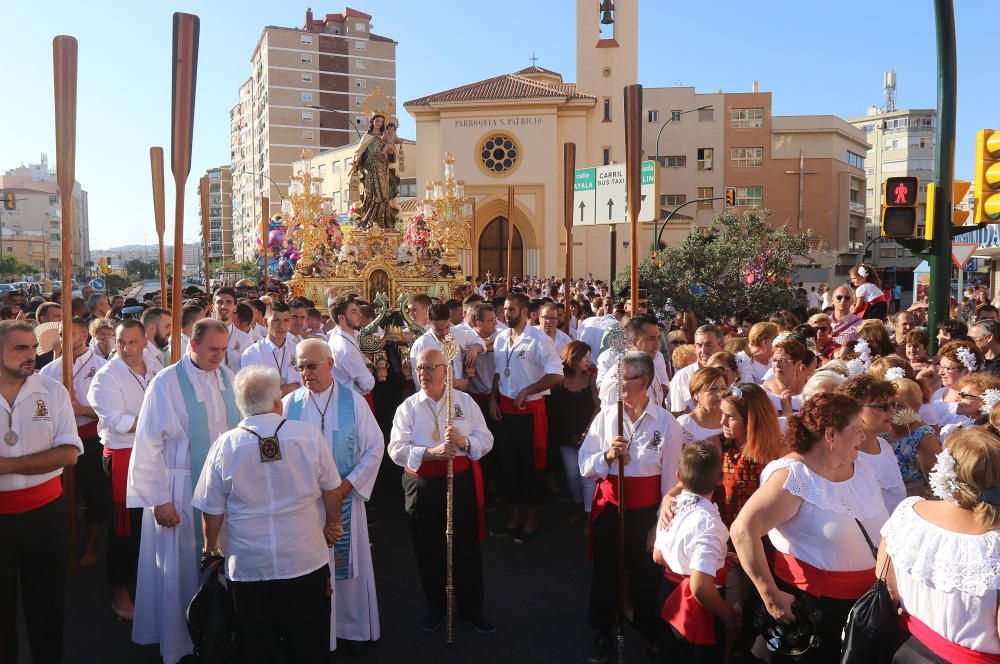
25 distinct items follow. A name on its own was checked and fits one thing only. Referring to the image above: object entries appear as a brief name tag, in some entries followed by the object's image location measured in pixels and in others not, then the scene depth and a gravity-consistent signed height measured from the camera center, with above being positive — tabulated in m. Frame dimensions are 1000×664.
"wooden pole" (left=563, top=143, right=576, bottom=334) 10.34 +1.12
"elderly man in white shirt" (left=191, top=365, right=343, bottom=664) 3.71 -1.13
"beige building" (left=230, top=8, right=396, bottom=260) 70.56 +17.83
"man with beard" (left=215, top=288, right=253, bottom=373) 7.76 -0.53
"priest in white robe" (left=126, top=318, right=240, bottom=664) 4.49 -1.10
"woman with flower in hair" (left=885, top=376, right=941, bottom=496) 4.27 -0.91
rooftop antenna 82.87 +20.11
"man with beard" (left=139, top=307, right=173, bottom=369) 6.41 -0.40
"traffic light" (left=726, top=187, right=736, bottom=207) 31.66 +3.29
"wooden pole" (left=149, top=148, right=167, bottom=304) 6.82 +0.79
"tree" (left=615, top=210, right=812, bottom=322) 11.22 +0.05
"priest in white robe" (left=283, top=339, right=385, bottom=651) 4.57 -1.06
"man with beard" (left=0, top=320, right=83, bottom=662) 4.11 -1.14
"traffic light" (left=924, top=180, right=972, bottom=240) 8.33 +0.78
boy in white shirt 3.56 -1.31
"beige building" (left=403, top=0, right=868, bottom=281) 35.22 +6.31
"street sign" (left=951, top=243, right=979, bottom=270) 13.44 +0.47
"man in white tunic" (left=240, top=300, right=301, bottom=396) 7.15 -0.64
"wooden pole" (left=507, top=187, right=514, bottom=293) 13.93 +0.96
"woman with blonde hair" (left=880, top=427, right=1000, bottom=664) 2.69 -0.97
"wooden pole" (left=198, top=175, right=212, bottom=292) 11.23 +1.05
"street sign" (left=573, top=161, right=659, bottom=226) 14.73 +1.61
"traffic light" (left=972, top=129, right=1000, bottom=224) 8.34 +1.12
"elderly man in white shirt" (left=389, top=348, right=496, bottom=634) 5.03 -1.34
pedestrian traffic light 8.42 +0.77
